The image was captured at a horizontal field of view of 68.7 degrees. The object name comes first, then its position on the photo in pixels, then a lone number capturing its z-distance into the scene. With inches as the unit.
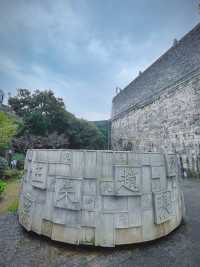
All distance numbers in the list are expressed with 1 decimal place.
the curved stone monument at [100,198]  96.0
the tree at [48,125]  567.6
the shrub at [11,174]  352.0
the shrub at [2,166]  338.6
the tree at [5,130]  427.9
